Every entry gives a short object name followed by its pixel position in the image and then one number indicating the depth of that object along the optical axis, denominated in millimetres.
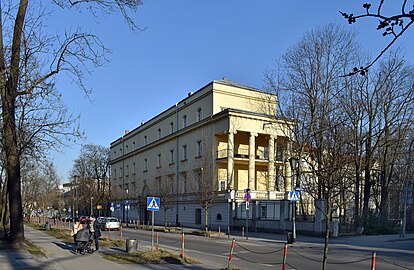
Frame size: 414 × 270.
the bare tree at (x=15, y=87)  14734
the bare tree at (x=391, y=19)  3191
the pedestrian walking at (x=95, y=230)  18891
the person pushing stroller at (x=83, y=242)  17062
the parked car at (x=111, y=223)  42719
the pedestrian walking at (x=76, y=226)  20475
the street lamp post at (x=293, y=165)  24281
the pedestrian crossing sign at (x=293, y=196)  24469
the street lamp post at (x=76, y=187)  83356
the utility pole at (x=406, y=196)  27141
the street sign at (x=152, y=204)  17119
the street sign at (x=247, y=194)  29233
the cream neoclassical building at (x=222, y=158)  40562
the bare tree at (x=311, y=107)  30484
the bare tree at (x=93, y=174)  76712
